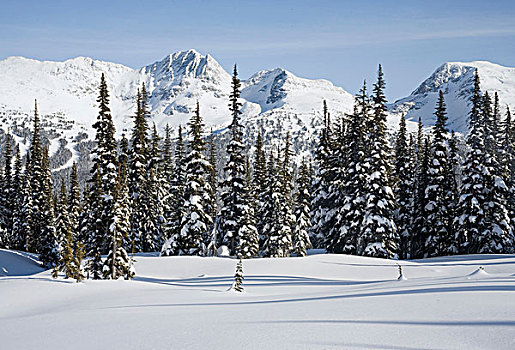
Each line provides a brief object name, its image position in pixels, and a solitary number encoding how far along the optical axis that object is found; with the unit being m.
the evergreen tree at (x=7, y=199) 60.75
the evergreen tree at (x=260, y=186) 45.69
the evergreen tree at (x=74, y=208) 55.91
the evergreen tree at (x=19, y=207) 53.41
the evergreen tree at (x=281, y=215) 40.94
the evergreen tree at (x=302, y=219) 43.38
